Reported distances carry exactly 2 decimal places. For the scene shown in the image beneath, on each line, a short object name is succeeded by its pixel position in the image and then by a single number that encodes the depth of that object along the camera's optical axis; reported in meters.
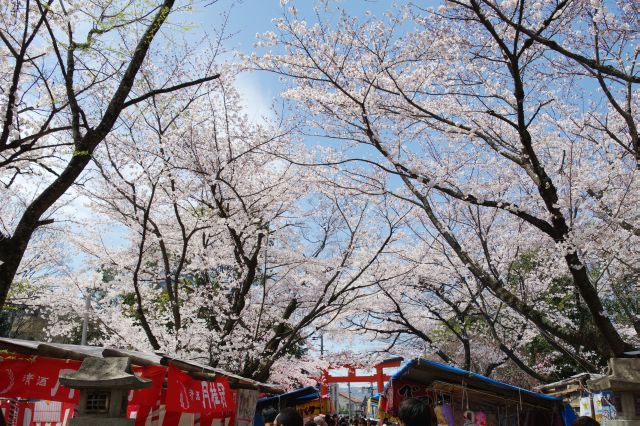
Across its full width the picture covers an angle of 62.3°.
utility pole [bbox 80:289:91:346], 16.88
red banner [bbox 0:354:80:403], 6.00
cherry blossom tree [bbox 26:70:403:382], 12.45
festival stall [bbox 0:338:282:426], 5.72
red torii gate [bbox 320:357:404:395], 21.44
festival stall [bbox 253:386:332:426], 15.68
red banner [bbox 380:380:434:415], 8.72
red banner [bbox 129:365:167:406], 6.95
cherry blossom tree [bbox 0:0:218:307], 5.51
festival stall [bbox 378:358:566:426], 8.70
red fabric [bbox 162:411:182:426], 8.09
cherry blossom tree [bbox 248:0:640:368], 8.10
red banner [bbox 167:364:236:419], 6.95
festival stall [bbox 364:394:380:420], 28.31
